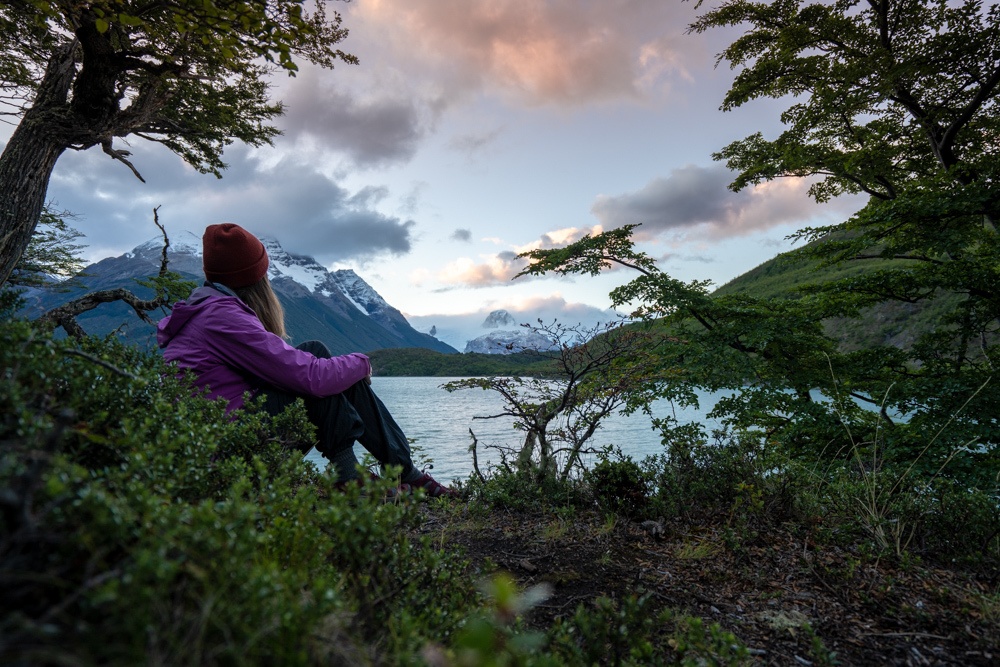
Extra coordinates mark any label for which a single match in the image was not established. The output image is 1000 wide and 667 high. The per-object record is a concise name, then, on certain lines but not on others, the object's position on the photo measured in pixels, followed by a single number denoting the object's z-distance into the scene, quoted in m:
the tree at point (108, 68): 3.78
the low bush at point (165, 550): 0.85
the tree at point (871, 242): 7.28
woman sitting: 2.95
